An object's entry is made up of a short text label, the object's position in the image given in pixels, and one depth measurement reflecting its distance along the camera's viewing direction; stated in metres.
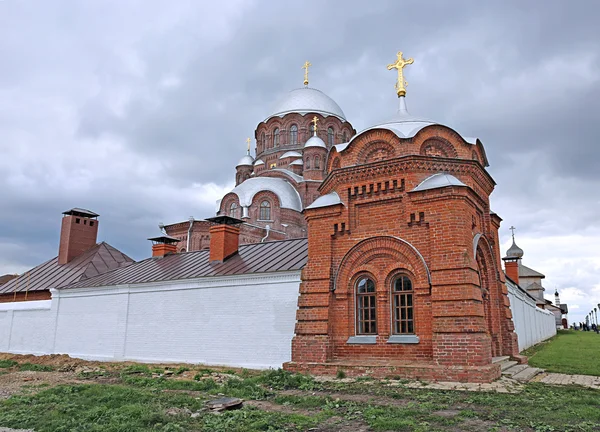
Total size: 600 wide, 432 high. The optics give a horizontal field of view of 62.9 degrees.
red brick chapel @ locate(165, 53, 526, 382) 9.45
